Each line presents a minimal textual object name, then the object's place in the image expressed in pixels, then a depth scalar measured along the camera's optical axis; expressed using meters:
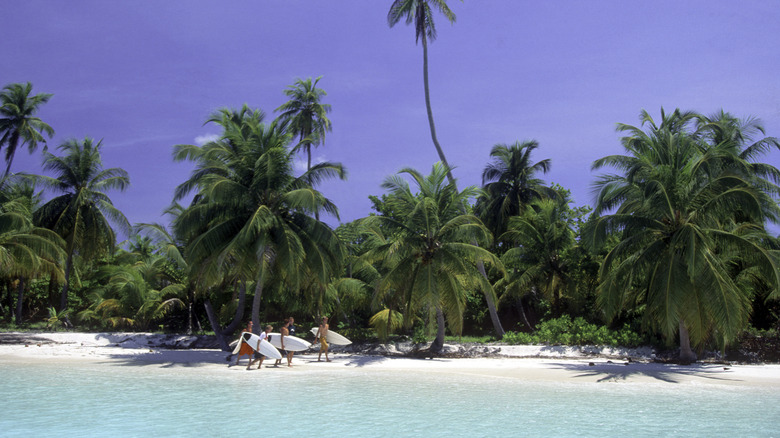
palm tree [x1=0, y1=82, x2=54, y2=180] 32.19
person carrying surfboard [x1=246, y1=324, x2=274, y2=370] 14.95
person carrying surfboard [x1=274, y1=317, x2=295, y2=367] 15.48
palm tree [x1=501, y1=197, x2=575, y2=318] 22.77
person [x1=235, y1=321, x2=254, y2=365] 15.20
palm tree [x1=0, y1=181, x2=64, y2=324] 19.61
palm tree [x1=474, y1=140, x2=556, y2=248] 29.31
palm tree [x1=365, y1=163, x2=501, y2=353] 17.30
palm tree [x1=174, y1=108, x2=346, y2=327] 17.05
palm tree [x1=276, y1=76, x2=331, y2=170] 33.00
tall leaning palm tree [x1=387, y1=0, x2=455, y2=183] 26.59
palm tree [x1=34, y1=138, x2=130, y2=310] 25.62
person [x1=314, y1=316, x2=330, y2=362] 16.94
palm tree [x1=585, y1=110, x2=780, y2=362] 13.64
